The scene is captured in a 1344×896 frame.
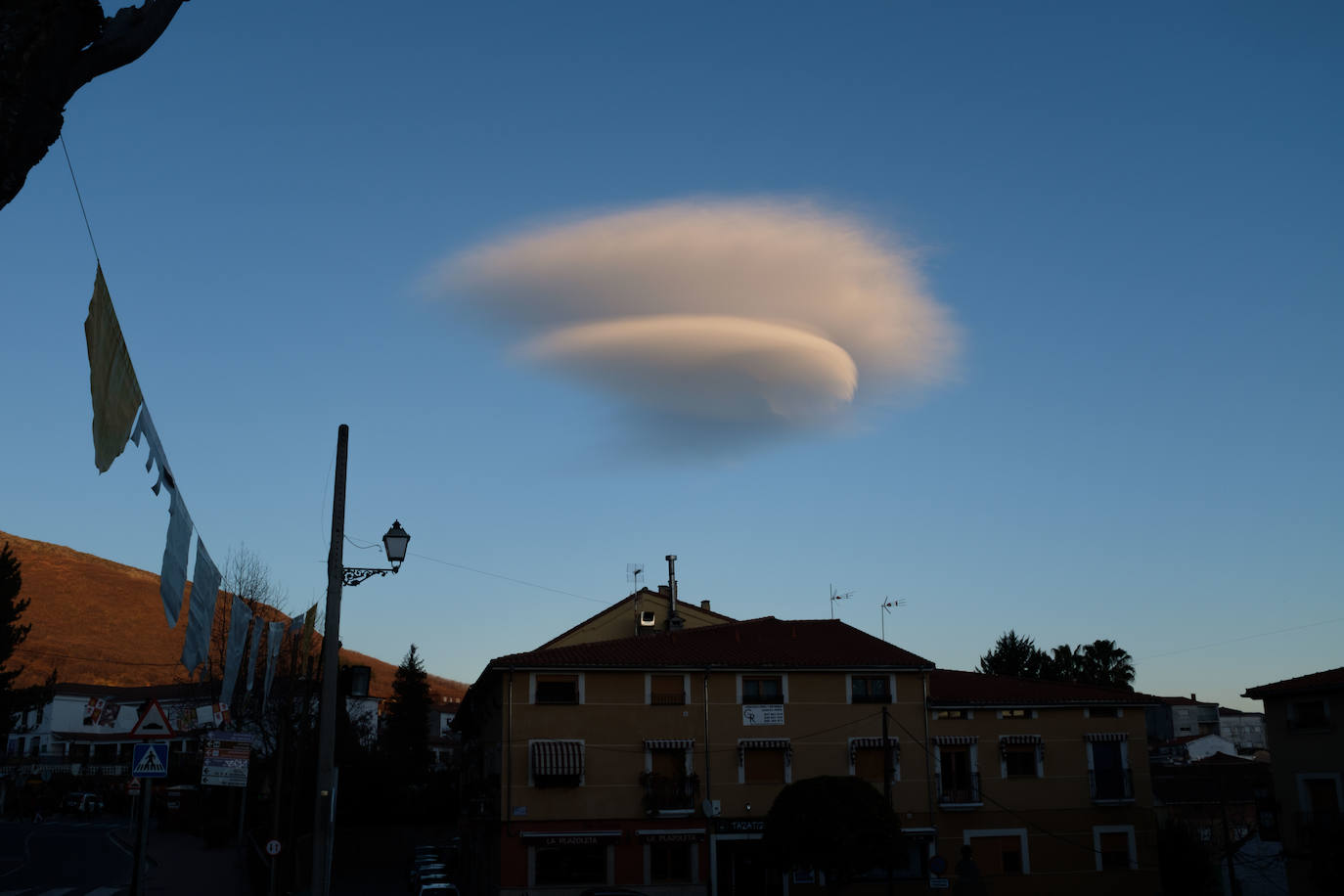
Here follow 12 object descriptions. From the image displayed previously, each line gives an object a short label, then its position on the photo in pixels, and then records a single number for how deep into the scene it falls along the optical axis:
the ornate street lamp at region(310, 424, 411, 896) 18.14
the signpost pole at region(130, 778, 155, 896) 14.08
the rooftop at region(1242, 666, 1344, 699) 39.16
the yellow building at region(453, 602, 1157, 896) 37.47
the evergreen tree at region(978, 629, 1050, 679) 83.50
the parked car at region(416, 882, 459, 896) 31.71
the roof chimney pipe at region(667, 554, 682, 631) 59.06
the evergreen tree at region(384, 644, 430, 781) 102.25
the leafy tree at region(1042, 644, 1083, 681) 82.38
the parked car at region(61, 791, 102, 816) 74.94
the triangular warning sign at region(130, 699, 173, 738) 15.54
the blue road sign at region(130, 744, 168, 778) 15.20
